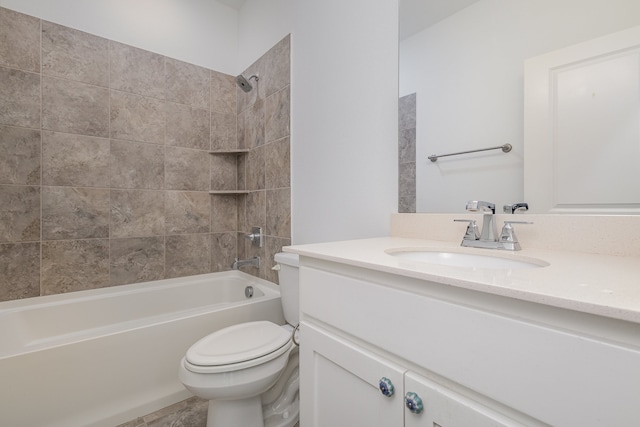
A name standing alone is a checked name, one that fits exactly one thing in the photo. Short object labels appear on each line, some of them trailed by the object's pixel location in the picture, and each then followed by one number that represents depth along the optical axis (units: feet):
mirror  2.85
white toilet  3.47
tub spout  6.60
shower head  6.75
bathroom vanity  1.30
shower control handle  6.92
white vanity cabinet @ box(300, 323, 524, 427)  1.76
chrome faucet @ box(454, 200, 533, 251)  2.88
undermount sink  2.62
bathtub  3.88
